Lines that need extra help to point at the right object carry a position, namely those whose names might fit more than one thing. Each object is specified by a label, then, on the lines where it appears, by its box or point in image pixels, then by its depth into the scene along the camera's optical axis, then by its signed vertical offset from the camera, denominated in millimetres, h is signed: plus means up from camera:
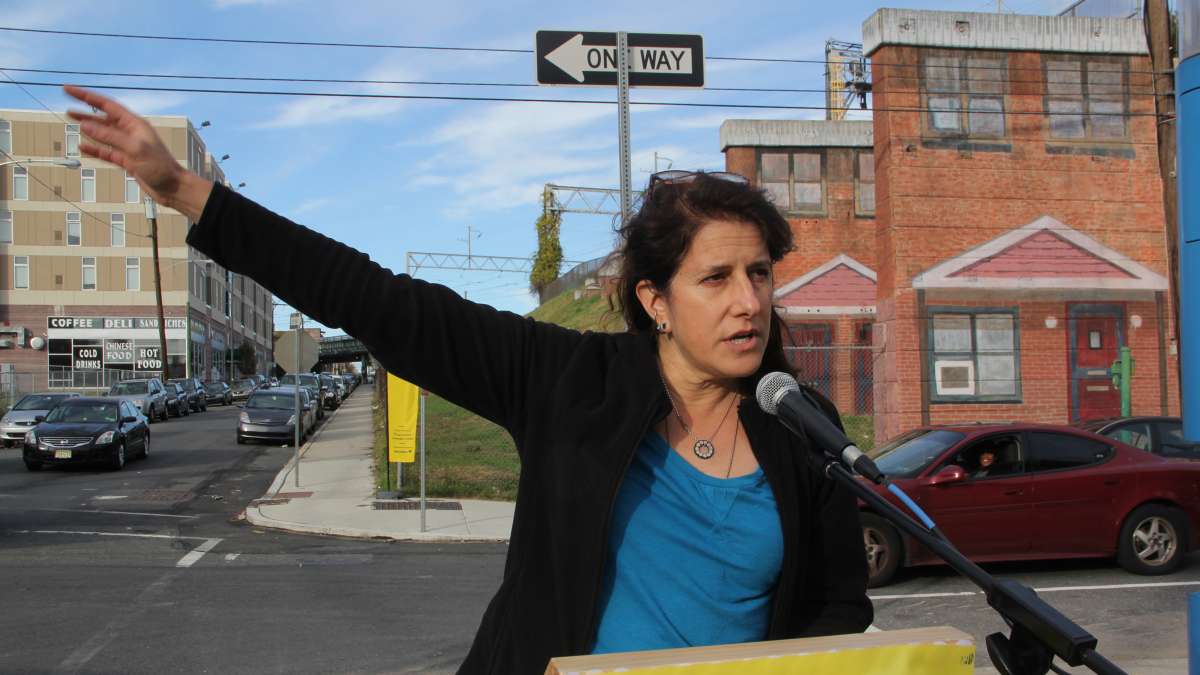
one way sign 9062 +2539
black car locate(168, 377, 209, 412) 47844 -934
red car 10422 -1445
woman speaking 2141 -137
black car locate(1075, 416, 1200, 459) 12969 -1006
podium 1566 -452
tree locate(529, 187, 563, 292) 50469 +5460
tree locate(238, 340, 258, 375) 90438 +1044
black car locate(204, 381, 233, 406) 56344 -1161
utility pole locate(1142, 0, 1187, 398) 13000 +2999
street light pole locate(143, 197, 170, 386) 50250 +4442
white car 28672 -1139
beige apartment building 62000 +6240
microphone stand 1650 -427
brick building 20828 +2567
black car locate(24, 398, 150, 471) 21719 -1246
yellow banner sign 15727 -750
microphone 1902 -117
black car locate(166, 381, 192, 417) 43312 -1164
